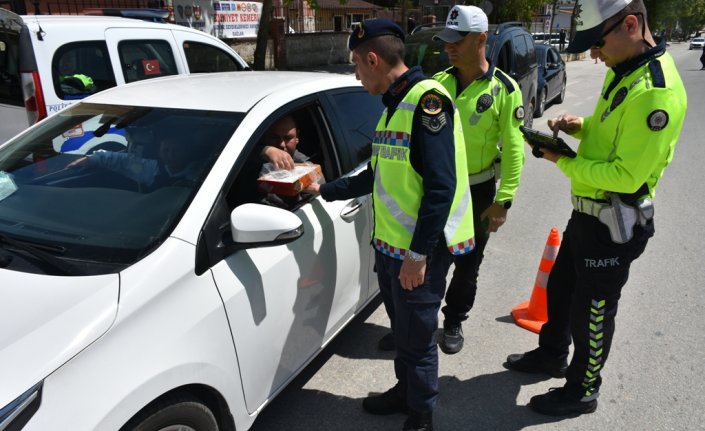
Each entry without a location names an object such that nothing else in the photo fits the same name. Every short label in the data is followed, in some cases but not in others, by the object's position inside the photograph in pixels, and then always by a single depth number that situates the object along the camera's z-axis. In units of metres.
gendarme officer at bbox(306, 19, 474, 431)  1.96
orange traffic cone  3.42
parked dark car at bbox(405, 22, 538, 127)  7.38
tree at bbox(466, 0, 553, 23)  25.72
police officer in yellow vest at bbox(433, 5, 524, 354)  2.72
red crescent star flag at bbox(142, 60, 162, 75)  5.75
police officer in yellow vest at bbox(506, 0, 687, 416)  1.99
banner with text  13.83
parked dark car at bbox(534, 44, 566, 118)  10.45
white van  4.73
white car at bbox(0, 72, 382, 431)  1.50
